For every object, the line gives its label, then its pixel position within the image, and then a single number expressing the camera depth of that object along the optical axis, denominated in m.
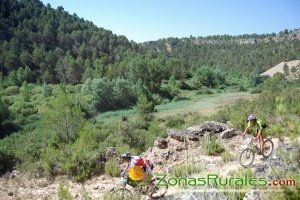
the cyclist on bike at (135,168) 6.24
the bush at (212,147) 8.28
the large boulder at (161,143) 9.03
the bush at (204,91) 51.54
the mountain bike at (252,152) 7.09
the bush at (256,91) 47.66
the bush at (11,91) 49.66
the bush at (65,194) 6.45
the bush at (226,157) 7.59
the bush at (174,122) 25.88
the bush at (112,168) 8.35
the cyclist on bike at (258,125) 7.31
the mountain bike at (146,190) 6.20
